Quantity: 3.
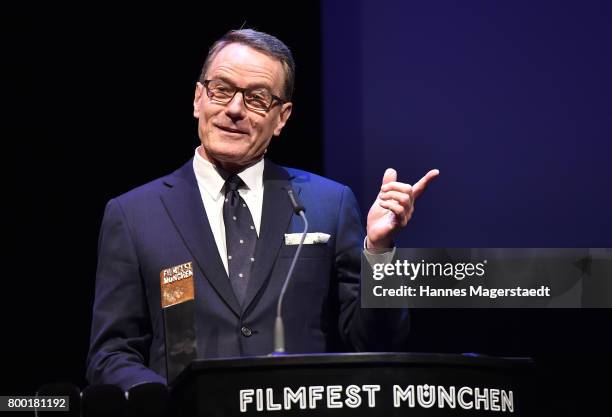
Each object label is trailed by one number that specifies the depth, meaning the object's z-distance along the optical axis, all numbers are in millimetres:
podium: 3719
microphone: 4043
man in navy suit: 5309
